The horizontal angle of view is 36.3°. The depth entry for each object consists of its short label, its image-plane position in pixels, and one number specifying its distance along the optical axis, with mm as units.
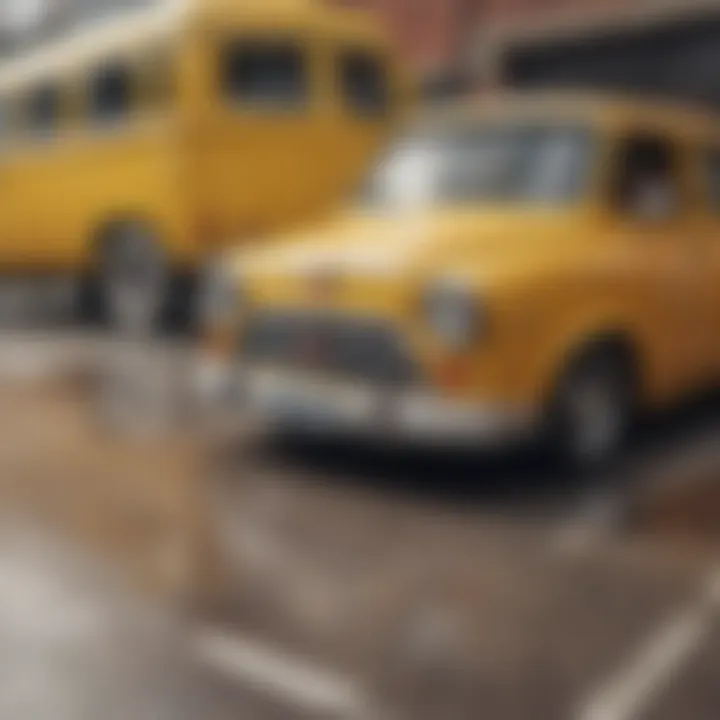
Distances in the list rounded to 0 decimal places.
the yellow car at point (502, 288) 4746
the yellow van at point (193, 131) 8180
